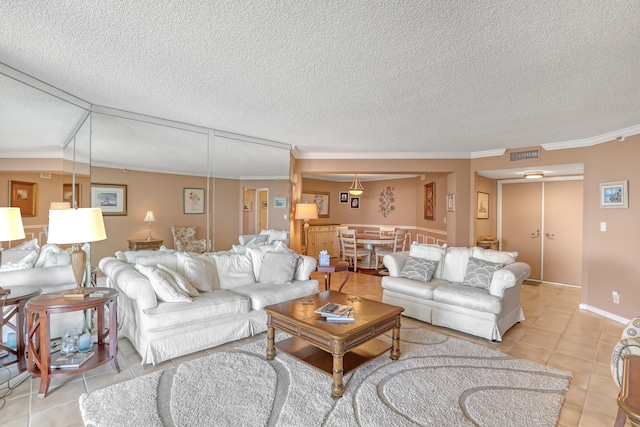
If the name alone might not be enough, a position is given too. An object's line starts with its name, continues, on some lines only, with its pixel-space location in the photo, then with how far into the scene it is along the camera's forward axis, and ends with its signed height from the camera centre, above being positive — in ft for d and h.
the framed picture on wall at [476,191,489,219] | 20.01 +0.60
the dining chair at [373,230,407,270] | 23.02 -2.36
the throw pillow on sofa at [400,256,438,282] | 13.23 -2.33
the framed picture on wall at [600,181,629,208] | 12.96 +0.93
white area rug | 6.63 -4.29
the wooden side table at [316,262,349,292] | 14.16 -2.44
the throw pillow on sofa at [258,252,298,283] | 12.91 -2.26
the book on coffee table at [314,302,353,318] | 8.52 -2.69
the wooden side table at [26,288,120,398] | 7.48 -3.06
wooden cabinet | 27.55 -2.33
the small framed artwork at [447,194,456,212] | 19.20 +0.76
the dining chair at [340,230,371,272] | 22.66 -2.55
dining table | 22.48 -1.90
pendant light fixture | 25.58 +2.06
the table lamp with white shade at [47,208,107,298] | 7.98 -0.50
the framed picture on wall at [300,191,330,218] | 28.68 +1.32
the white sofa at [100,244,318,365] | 9.14 -2.85
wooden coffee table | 7.59 -3.14
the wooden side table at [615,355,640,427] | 4.21 -2.54
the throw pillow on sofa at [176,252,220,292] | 11.44 -2.15
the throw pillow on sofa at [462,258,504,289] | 11.87 -2.21
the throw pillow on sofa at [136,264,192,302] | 9.57 -2.26
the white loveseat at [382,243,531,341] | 10.84 -2.80
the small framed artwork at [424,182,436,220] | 22.59 +1.05
